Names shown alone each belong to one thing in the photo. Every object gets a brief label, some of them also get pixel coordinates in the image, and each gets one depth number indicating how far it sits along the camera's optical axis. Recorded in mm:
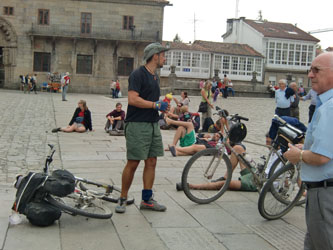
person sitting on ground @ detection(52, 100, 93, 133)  13461
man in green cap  5117
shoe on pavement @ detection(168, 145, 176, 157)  9562
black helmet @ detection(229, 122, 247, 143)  5840
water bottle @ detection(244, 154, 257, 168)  5891
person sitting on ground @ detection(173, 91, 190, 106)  15034
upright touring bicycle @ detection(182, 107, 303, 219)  5770
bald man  2850
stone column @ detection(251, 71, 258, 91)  48072
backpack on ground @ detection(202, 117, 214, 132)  14158
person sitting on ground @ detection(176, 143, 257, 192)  6014
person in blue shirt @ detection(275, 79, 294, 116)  11508
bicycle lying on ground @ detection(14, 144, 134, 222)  4633
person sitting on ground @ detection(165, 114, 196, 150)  10453
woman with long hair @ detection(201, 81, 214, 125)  14841
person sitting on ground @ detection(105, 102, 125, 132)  13812
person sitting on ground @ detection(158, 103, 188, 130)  12930
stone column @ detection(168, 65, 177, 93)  39000
